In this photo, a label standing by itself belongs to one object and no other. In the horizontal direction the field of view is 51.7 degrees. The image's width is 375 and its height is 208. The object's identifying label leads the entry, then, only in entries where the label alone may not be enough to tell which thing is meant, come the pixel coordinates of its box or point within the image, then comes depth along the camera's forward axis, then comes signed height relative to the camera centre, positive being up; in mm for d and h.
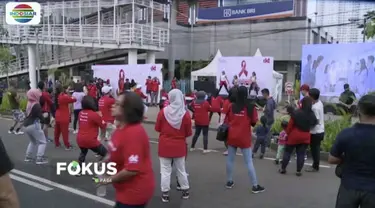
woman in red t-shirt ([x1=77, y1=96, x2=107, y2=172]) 6867 -983
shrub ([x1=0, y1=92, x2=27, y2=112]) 17773 -1527
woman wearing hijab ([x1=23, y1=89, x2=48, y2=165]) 7969 -1138
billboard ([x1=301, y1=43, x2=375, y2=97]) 15523 +310
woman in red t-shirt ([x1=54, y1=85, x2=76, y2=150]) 9422 -1014
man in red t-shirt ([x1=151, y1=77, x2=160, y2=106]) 21250 -811
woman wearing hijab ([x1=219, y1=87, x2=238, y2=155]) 6405 -375
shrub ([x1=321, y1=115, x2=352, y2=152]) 9062 -1322
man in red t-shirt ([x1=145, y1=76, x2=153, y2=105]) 21250 -652
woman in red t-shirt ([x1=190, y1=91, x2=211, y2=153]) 9594 -1027
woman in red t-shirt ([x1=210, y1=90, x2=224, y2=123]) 10766 -872
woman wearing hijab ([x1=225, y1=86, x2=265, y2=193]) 6246 -883
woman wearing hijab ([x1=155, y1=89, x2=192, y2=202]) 5812 -1006
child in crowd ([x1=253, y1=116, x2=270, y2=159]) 8906 -1432
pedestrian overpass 27812 +2853
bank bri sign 40281 +6893
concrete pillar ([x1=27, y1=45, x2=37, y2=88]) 30219 +972
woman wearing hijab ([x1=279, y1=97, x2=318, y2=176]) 7199 -1027
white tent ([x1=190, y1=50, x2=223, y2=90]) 26525 +110
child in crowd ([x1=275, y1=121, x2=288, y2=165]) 8273 -1558
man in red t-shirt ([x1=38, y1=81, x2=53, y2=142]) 9906 -824
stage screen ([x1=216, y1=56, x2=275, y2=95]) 20266 +259
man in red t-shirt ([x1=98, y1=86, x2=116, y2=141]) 9977 -875
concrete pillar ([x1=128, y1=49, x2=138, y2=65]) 27750 +1227
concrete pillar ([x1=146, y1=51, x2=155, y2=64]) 30000 +1261
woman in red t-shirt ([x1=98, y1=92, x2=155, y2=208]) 2955 -640
